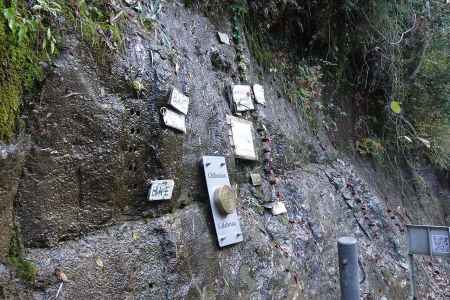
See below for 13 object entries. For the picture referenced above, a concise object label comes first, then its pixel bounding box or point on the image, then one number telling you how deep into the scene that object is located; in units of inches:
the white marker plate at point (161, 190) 74.5
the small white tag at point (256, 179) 108.6
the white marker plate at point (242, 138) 103.3
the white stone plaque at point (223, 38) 114.0
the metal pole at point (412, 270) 128.3
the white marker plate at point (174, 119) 78.9
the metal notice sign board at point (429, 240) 121.1
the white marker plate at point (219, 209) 86.7
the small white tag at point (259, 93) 121.7
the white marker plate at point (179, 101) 80.4
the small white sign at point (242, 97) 109.7
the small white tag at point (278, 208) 110.4
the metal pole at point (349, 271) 71.1
